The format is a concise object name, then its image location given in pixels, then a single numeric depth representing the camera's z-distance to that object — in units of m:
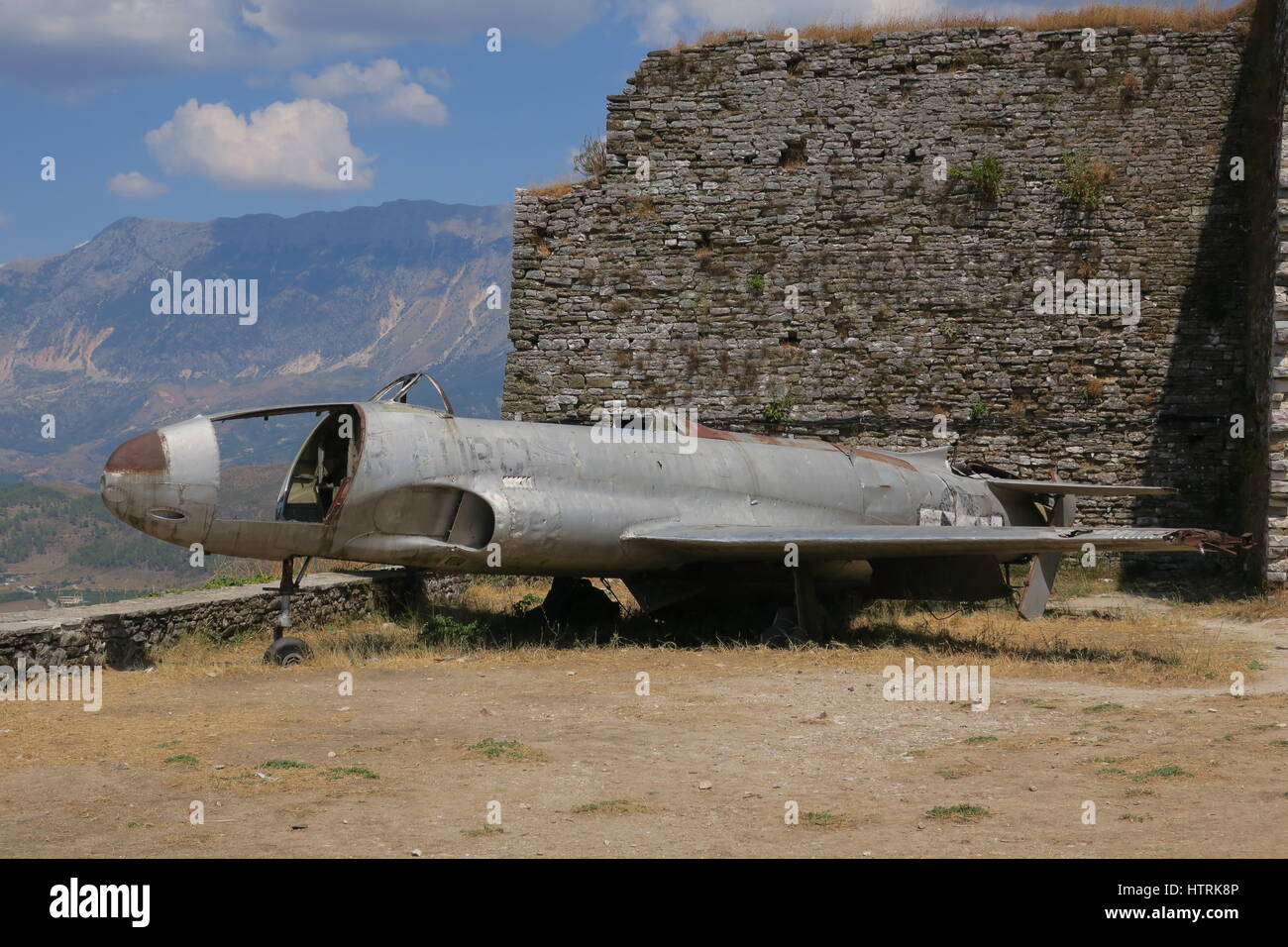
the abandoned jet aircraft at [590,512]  11.73
